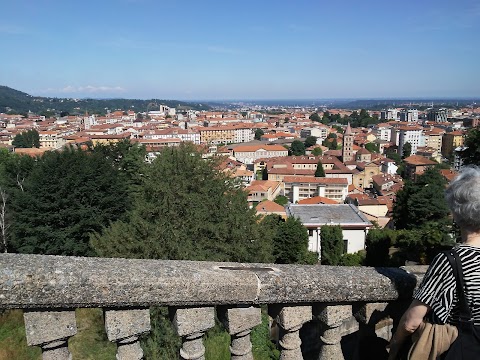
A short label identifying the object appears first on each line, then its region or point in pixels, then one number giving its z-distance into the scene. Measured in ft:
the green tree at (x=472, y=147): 42.57
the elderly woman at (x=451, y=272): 5.49
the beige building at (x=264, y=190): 178.23
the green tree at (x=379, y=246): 84.20
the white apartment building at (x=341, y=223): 105.91
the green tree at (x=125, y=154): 89.30
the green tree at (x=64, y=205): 60.75
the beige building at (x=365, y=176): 241.55
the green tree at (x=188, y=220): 38.11
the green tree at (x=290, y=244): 85.61
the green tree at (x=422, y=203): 99.55
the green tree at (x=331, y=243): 93.50
